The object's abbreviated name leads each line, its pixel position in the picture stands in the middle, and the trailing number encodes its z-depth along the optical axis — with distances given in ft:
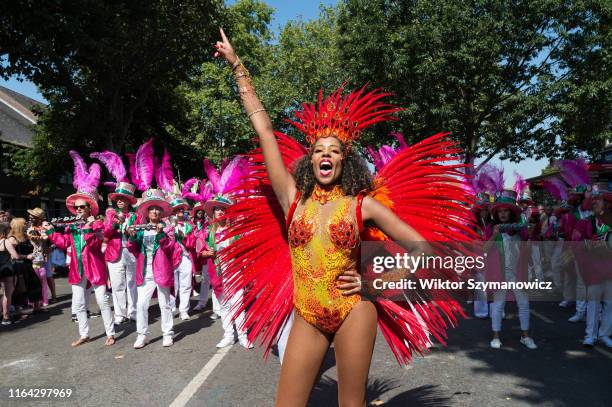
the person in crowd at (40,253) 27.78
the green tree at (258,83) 90.84
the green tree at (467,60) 45.85
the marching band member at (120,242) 22.53
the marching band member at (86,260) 21.50
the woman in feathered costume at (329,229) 8.60
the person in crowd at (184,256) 25.99
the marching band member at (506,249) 20.18
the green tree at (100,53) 46.91
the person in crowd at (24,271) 28.99
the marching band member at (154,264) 20.99
